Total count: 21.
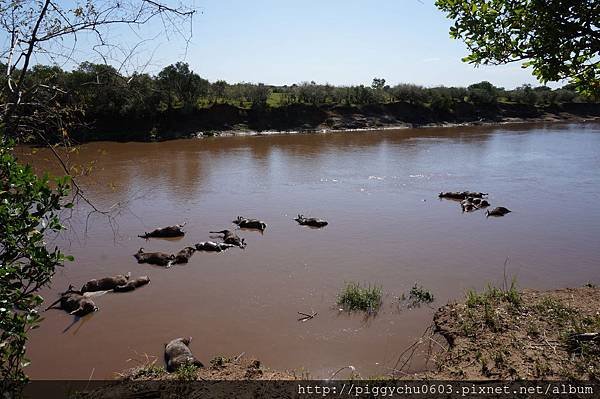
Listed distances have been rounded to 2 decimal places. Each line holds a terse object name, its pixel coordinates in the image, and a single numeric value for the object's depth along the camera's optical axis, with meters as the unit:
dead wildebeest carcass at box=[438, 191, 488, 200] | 17.52
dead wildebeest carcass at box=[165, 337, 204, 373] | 6.36
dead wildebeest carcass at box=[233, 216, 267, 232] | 13.82
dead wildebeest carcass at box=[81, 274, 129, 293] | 9.41
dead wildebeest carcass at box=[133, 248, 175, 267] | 10.94
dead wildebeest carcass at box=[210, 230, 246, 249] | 12.31
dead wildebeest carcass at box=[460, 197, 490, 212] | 15.90
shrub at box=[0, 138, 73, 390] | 2.59
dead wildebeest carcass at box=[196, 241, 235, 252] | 11.90
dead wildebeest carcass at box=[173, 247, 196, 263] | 11.09
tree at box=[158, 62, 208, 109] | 34.56
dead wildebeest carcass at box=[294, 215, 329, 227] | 13.98
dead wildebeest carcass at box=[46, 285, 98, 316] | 8.44
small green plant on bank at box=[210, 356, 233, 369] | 6.33
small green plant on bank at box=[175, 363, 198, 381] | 5.73
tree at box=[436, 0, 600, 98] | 5.45
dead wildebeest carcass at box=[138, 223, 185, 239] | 13.21
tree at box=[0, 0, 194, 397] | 2.61
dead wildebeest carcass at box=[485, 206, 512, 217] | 15.18
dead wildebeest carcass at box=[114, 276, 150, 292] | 9.45
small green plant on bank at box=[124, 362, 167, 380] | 6.00
